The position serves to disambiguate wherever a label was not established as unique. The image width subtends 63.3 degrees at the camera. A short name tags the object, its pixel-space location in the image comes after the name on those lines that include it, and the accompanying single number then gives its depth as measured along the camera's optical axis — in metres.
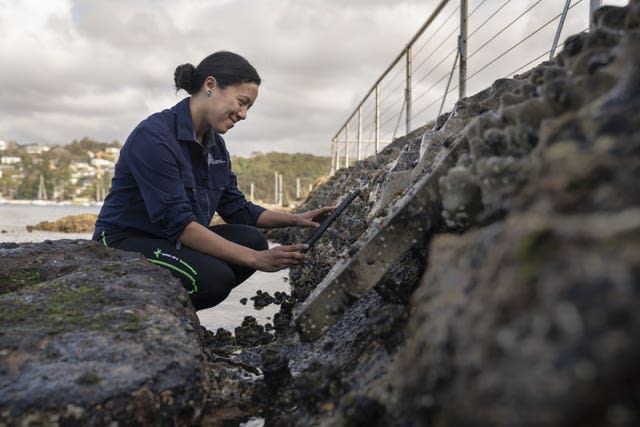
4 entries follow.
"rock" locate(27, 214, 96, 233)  15.12
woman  2.73
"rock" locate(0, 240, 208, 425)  1.56
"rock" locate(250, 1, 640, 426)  0.75
